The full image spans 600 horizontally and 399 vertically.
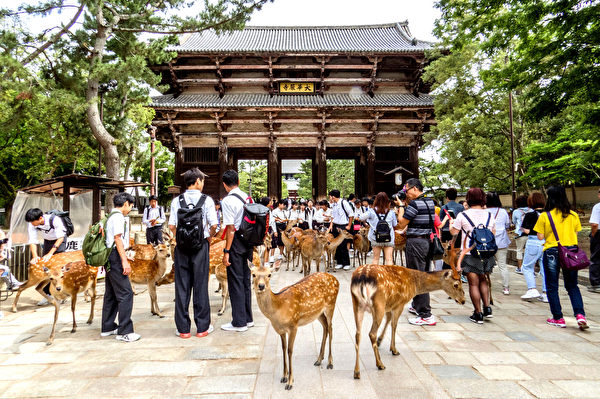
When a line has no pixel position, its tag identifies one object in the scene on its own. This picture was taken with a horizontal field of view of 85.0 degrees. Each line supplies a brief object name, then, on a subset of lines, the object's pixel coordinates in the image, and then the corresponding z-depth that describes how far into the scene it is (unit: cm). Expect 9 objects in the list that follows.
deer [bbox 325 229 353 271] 844
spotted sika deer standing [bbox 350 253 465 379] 337
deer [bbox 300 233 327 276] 790
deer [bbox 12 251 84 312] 523
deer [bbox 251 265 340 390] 306
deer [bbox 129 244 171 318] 510
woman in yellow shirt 448
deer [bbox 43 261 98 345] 428
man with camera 476
